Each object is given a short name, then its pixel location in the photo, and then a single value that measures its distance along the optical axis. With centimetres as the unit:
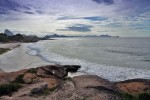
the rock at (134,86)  937
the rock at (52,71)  1282
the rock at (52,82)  1006
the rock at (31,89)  837
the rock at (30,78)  1067
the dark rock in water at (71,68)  1577
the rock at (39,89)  851
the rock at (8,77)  1077
